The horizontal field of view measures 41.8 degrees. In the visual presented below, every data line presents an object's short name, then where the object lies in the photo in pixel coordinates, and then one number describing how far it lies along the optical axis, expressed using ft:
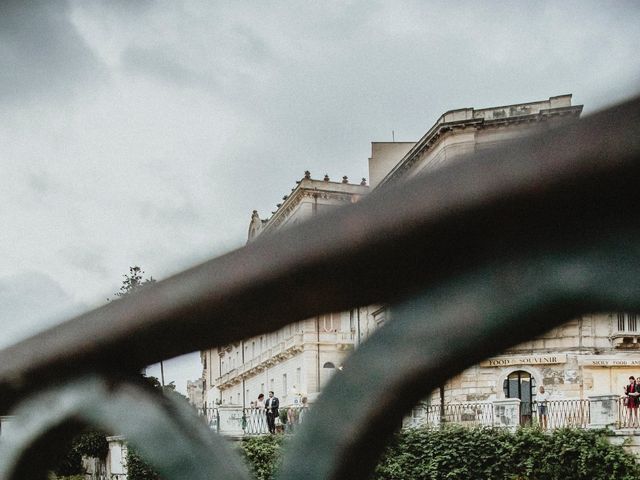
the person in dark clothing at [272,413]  64.25
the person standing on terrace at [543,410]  60.85
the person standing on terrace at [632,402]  55.53
